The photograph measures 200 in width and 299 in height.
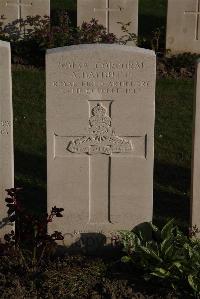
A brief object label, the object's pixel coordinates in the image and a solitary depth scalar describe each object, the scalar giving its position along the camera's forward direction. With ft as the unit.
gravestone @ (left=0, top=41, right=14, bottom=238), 18.22
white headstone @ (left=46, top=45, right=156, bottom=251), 18.19
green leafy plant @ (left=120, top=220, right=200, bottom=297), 17.39
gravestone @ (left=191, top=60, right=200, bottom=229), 18.39
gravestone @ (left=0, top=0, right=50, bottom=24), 40.32
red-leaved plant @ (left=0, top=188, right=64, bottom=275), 18.24
